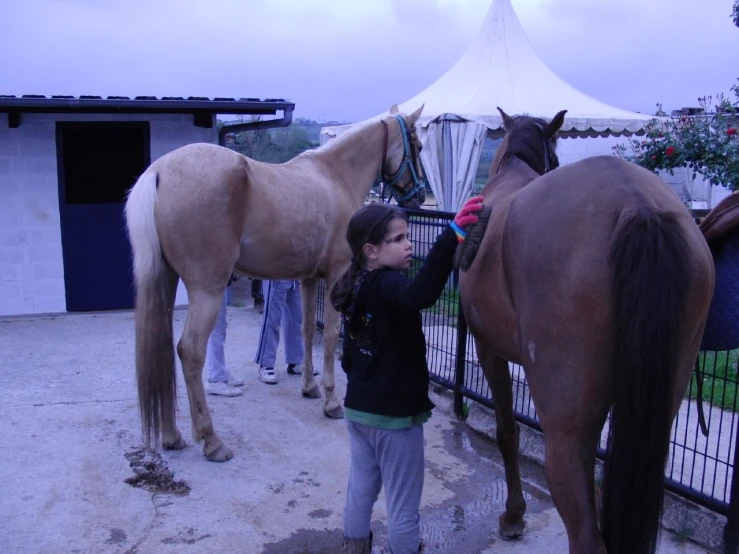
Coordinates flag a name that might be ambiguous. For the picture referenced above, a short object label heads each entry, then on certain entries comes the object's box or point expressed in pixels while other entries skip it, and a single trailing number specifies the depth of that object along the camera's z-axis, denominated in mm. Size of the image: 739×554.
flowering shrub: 7668
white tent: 11320
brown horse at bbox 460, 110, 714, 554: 1926
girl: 2420
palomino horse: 3994
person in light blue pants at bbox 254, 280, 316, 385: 5750
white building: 7859
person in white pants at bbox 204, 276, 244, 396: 5267
